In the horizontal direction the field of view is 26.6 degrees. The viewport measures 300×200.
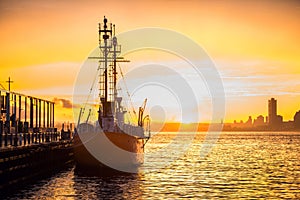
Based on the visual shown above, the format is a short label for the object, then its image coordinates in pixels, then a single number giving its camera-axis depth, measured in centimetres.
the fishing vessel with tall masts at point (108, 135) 7112
